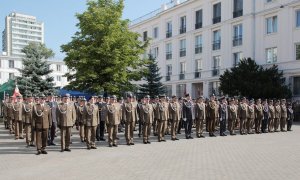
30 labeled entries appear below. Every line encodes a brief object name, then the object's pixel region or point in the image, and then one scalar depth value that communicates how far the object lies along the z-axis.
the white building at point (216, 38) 22.70
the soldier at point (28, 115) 10.59
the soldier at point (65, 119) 9.14
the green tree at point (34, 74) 21.88
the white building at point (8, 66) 51.72
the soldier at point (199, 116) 12.42
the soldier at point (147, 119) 10.84
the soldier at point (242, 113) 13.75
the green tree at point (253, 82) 20.66
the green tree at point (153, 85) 24.34
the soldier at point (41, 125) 8.80
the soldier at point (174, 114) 11.73
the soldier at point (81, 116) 10.00
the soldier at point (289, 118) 15.16
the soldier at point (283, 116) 14.94
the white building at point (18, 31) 130.41
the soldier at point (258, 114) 14.23
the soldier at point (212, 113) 13.07
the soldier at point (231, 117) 13.45
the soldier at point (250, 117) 13.91
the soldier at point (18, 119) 12.48
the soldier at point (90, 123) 9.59
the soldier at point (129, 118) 10.45
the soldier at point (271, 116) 14.57
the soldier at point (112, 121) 10.10
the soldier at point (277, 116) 14.75
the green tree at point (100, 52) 16.67
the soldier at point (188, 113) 12.24
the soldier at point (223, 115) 13.20
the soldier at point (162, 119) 11.31
